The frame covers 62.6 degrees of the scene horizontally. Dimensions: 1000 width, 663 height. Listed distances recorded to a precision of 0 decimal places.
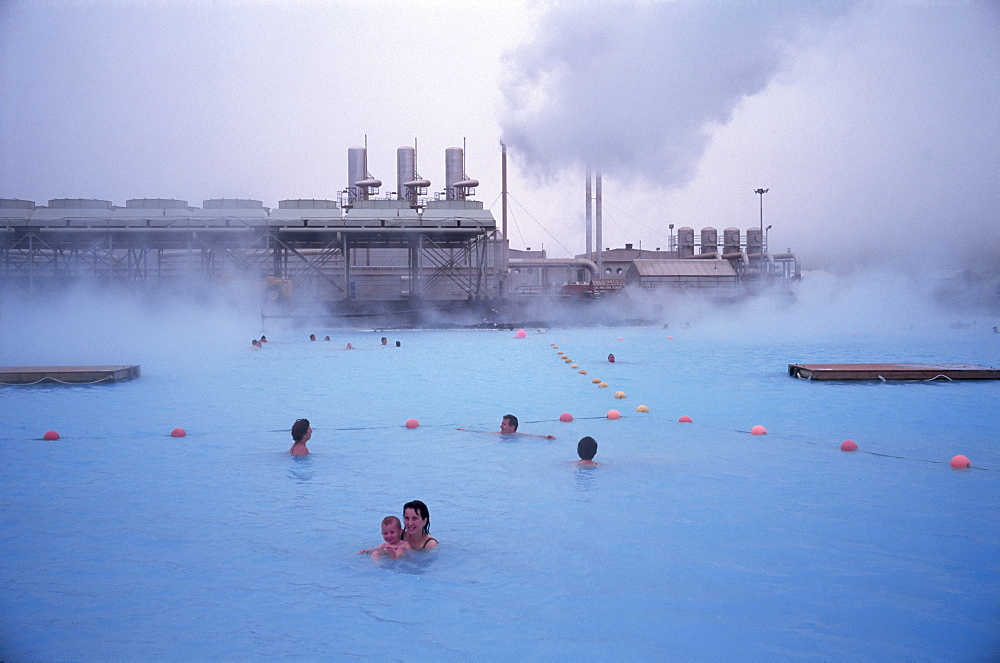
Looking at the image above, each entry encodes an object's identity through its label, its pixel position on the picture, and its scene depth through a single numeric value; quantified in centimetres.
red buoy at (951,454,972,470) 834
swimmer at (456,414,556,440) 1006
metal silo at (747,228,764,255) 5272
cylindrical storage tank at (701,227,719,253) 5366
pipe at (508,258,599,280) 4916
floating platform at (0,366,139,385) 1466
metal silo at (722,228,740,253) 5241
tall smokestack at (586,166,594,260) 4577
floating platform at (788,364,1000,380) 1465
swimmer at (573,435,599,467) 847
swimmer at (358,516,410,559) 570
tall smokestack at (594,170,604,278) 4623
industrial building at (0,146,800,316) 3400
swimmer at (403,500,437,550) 568
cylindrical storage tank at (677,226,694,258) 5381
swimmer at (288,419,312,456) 898
